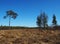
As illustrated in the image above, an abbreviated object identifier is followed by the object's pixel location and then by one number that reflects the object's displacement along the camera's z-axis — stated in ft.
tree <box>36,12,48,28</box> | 65.80
